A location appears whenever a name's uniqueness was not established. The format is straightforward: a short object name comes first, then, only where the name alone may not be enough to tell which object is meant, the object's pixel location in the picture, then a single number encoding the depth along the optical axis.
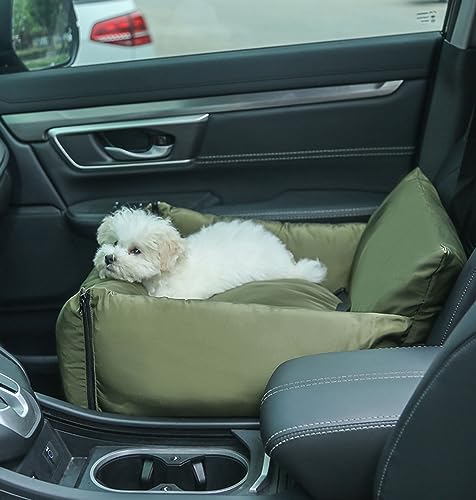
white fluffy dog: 2.30
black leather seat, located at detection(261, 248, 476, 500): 1.12
